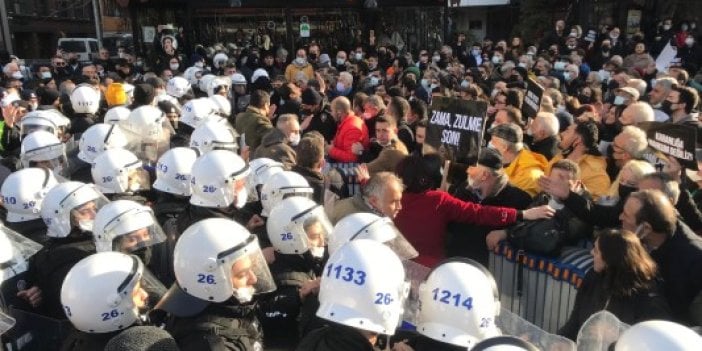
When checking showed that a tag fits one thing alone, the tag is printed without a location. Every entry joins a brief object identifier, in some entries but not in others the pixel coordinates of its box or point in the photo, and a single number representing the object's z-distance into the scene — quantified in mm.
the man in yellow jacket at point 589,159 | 5020
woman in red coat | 4281
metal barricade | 4129
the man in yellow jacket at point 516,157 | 5070
